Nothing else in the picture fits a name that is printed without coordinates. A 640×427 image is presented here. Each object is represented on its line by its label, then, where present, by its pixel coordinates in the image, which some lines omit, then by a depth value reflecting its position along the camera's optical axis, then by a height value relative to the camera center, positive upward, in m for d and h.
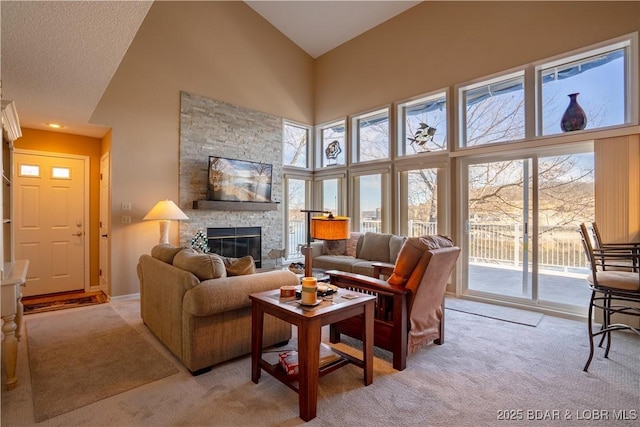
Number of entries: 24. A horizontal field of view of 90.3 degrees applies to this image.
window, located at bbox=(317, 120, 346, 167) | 6.52 +1.49
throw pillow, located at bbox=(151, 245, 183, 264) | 2.84 -0.35
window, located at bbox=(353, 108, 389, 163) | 5.81 +1.50
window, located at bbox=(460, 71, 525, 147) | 4.22 +1.45
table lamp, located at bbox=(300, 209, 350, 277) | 2.39 -0.11
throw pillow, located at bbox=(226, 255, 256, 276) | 2.61 -0.43
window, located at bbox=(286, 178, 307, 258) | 6.64 +0.00
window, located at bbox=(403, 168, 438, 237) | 5.01 +0.22
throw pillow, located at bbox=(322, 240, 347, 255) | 5.41 -0.56
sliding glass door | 3.77 -0.16
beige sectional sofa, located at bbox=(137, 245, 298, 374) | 2.30 -0.69
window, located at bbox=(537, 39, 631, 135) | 3.50 +1.51
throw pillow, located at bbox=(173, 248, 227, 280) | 2.39 -0.39
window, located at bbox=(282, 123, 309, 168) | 6.64 +1.49
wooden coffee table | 1.84 -0.75
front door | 4.37 -0.05
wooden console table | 2.07 -0.73
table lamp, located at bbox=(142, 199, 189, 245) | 4.35 +0.00
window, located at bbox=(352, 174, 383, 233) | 5.84 +0.24
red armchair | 2.46 -0.65
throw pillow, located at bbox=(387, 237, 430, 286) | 2.52 -0.36
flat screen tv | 5.25 +0.61
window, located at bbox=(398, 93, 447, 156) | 4.98 +1.47
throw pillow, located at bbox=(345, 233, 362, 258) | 5.34 -0.51
